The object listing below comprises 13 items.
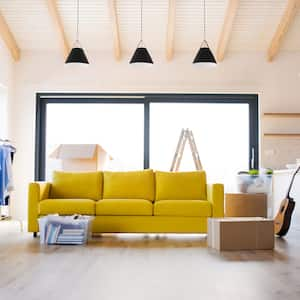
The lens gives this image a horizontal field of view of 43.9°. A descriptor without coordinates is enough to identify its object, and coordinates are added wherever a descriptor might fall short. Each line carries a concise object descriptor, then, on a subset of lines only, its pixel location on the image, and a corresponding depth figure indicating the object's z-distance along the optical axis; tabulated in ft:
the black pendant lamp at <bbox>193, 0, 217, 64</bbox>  15.53
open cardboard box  17.62
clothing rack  19.18
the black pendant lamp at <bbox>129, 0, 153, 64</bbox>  15.94
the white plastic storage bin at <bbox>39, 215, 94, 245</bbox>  12.54
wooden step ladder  19.81
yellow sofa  13.70
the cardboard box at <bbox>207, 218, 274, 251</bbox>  11.60
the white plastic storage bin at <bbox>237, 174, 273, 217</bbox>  18.87
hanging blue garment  14.64
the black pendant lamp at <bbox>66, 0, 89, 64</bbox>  15.81
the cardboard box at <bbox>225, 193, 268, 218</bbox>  18.36
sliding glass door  20.32
